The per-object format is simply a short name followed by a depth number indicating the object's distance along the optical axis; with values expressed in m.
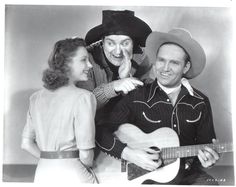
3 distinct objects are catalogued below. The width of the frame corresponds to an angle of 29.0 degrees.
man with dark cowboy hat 1.96
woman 1.93
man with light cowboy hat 1.92
